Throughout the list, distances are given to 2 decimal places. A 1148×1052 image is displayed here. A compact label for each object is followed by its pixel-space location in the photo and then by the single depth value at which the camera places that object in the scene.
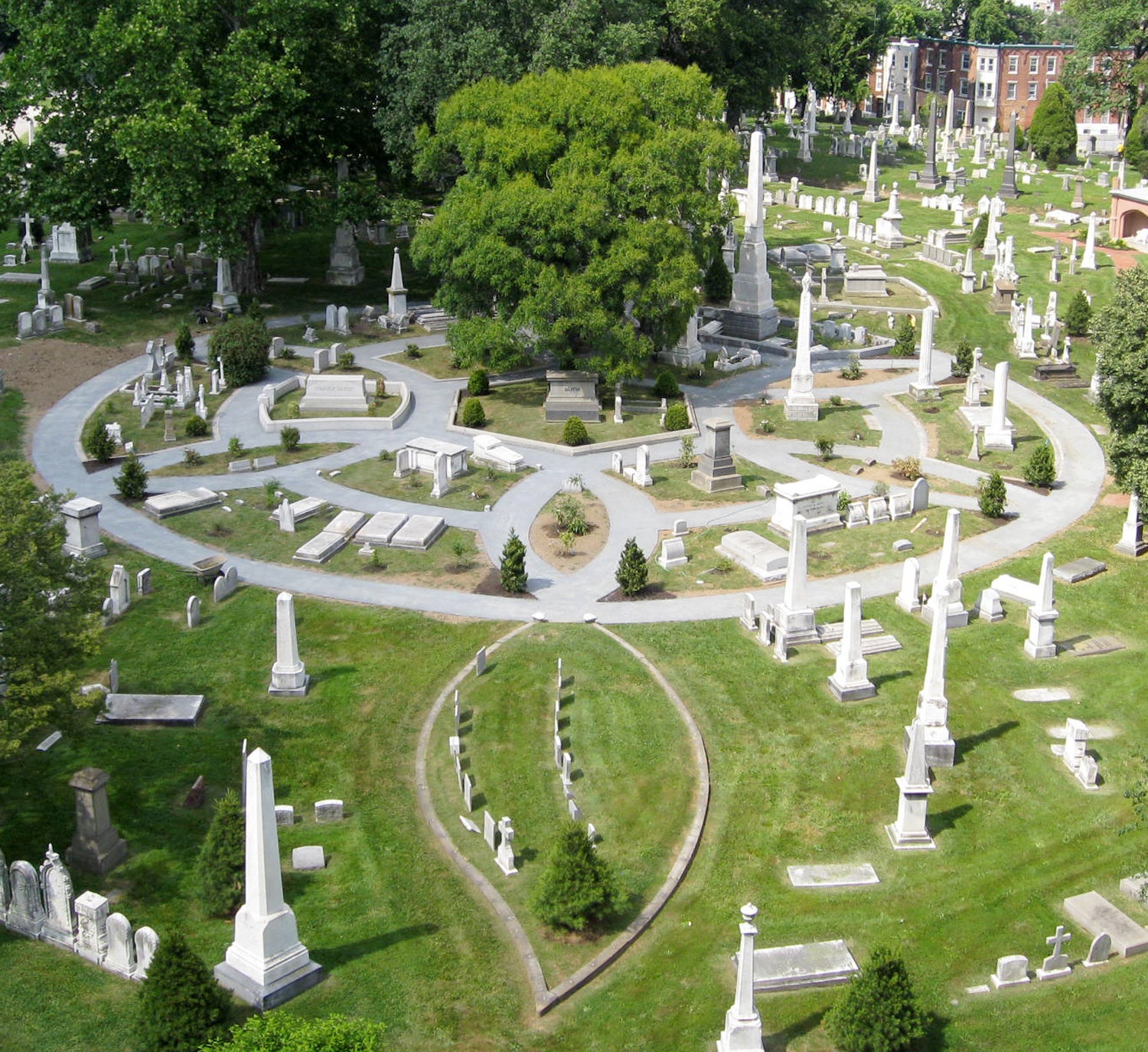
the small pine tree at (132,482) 39.47
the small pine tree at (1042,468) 40.62
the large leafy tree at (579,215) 45.59
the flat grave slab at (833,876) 23.81
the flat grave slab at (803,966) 21.27
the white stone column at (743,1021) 19.53
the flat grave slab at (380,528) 37.09
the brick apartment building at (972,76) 127.44
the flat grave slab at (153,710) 28.39
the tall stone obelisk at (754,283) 55.28
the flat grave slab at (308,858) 23.98
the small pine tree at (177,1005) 19.22
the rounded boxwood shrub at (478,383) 48.47
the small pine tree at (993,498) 38.44
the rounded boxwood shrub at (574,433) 43.56
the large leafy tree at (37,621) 23.52
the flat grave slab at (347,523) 37.47
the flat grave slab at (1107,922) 22.30
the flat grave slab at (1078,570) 35.28
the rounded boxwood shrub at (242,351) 48.91
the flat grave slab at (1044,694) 29.88
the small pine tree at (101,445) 42.22
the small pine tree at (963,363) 50.91
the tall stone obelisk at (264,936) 20.38
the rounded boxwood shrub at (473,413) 45.31
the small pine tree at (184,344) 50.81
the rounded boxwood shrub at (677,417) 45.09
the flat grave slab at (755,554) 35.22
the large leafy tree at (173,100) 51.53
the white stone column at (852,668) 29.41
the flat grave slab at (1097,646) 31.84
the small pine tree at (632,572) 33.94
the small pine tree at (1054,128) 96.69
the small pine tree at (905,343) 53.31
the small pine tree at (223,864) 22.56
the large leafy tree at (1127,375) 36.75
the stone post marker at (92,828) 23.45
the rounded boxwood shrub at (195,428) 44.31
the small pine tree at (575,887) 22.08
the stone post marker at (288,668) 29.50
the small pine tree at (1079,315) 55.56
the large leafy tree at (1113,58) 95.81
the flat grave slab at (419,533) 36.91
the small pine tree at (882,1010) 19.44
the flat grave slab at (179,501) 38.66
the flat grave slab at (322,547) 36.03
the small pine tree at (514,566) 33.97
